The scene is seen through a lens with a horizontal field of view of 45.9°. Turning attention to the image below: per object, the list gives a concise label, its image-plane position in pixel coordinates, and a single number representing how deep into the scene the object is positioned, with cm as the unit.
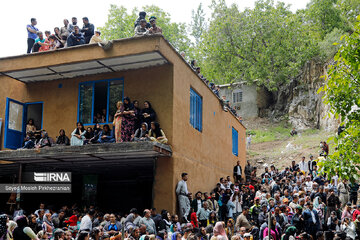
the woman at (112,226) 1251
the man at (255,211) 1498
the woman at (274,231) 1240
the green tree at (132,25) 4494
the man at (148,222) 1252
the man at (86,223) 1219
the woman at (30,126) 1728
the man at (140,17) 1527
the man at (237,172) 2348
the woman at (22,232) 774
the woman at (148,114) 1493
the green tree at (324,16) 4125
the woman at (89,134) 1565
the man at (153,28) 1468
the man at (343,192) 1856
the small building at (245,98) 4291
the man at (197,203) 1512
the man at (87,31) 1682
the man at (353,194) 1823
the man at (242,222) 1451
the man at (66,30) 1705
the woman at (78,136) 1529
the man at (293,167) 2323
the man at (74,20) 1708
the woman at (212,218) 1449
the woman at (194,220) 1437
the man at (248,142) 3722
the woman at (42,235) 1038
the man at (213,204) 1573
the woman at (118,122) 1459
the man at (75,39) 1639
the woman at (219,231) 1010
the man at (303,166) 2373
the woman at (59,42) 1692
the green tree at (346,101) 858
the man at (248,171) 2541
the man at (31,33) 1828
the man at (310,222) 1420
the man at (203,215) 1466
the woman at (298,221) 1415
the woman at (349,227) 1456
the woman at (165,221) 1316
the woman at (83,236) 754
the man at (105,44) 1466
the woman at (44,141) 1579
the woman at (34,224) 1277
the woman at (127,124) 1457
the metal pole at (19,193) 1598
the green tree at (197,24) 5969
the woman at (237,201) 1677
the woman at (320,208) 1564
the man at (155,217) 1320
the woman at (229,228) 1445
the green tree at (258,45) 3966
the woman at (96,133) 1525
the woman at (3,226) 745
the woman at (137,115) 1489
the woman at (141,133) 1416
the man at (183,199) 1444
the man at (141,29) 1499
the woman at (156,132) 1447
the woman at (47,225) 1280
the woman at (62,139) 1591
